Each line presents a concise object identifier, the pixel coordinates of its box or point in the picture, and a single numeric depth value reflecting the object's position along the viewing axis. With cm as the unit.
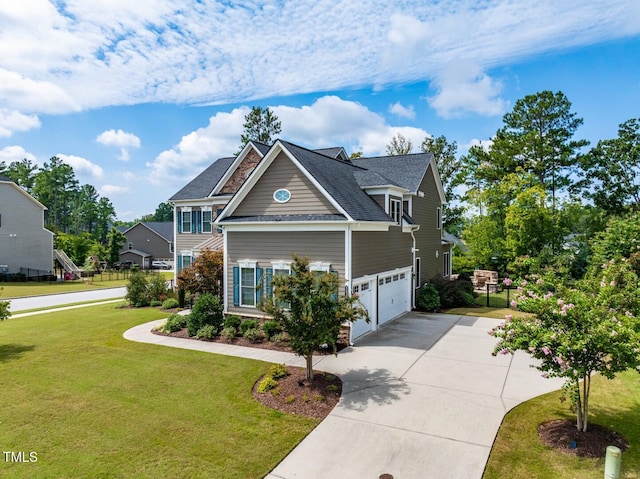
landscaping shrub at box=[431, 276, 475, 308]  2297
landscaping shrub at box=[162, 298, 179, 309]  2284
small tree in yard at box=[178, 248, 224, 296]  1955
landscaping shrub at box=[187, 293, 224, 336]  1625
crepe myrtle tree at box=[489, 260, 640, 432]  702
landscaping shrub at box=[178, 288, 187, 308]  2235
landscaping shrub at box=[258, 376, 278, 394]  1055
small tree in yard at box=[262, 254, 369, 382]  1040
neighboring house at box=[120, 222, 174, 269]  6144
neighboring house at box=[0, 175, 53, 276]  3947
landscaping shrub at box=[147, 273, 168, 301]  2494
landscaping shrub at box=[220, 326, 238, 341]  1555
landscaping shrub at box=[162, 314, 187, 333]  1699
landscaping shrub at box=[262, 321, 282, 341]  1524
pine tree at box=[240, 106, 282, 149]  4641
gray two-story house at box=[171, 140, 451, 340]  1504
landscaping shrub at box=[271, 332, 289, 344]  1484
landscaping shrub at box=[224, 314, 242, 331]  1608
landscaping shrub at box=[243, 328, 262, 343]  1526
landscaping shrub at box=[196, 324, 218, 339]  1575
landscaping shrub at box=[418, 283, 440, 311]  2170
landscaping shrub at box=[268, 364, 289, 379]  1130
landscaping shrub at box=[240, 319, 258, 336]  1579
